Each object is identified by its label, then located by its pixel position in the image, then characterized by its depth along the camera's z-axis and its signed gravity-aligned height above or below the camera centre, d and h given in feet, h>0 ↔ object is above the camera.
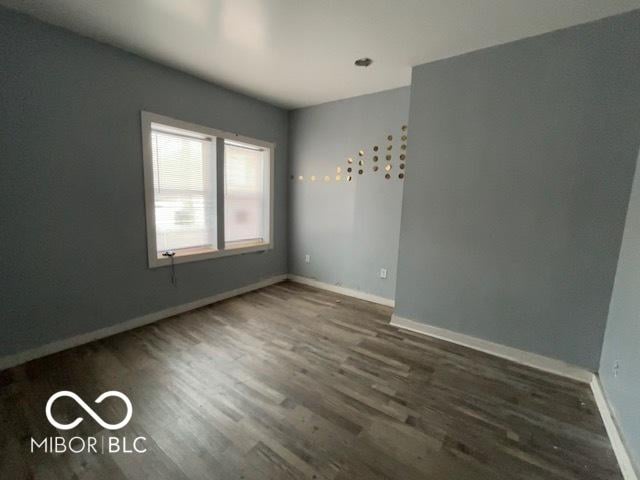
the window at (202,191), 8.94 +0.32
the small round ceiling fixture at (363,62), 8.04 +4.39
